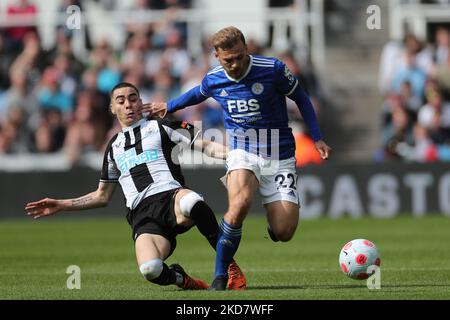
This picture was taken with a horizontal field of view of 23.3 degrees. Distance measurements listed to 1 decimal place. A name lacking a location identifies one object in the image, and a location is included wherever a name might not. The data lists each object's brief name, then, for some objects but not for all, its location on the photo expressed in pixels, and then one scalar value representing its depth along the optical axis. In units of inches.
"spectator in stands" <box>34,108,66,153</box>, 848.3
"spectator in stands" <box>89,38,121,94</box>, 851.4
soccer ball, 389.7
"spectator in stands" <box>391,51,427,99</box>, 835.4
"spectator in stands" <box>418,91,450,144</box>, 814.5
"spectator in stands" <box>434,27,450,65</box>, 847.7
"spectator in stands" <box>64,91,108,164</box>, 837.8
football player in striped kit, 378.6
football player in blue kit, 386.3
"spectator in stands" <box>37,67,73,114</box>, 855.1
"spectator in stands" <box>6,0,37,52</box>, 898.1
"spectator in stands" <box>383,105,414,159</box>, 818.0
